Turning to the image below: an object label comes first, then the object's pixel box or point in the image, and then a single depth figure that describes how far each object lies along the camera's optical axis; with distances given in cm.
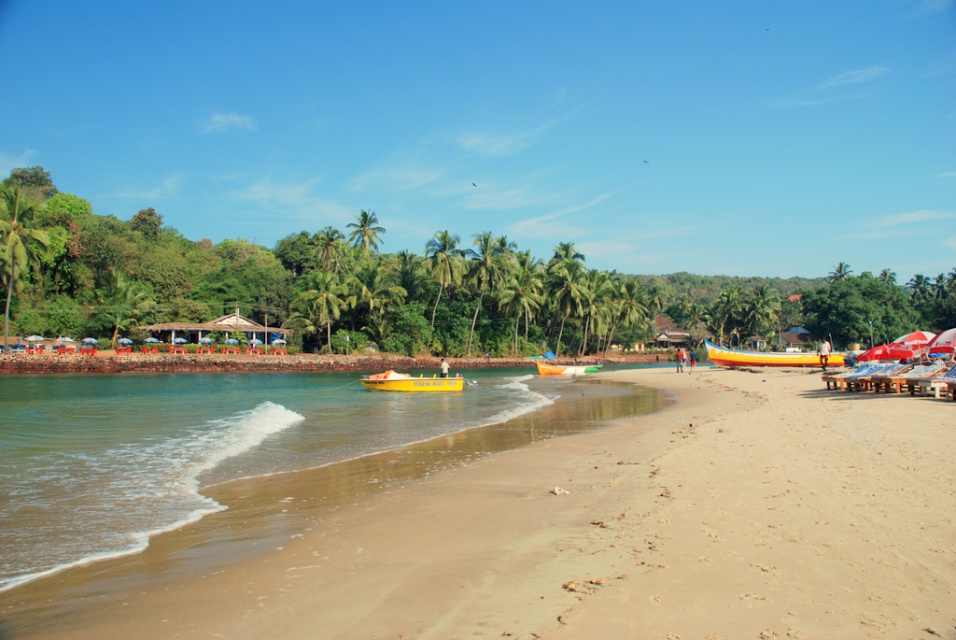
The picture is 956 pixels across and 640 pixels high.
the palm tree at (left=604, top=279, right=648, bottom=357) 7506
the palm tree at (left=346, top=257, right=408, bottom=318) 6078
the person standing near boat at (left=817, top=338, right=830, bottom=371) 3609
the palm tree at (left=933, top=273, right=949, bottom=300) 8681
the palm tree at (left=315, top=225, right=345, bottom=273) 6969
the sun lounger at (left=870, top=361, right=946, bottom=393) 1741
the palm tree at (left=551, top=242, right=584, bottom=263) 7125
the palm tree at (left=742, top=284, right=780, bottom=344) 7919
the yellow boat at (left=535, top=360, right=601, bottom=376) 4494
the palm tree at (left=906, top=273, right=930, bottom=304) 9119
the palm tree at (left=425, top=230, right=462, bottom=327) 6122
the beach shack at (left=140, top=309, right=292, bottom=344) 5981
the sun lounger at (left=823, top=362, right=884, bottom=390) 1994
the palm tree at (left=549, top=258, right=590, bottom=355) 6581
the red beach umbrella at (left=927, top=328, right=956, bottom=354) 2241
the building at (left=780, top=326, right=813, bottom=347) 8652
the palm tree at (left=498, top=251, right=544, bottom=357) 6512
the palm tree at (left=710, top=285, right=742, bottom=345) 8194
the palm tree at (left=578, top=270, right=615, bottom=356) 6906
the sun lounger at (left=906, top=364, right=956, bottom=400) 1575
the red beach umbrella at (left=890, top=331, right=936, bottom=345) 2725
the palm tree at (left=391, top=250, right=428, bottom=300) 6638
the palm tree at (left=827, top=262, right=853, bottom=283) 9512
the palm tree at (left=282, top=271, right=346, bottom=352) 5819
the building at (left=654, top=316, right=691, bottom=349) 9538
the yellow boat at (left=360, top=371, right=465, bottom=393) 2848
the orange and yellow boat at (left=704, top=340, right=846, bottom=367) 3938
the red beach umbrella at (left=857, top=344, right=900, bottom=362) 2669
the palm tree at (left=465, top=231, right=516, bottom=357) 6419
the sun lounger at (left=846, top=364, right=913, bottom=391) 1873
